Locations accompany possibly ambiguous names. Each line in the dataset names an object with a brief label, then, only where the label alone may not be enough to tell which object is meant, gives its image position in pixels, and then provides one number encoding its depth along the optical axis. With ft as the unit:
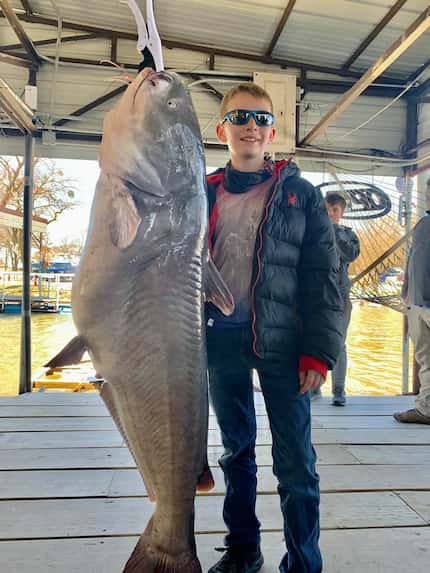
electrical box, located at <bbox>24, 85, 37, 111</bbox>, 13.53
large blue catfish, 3.67
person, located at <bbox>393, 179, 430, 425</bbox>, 10.18
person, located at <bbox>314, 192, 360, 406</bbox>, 11.55
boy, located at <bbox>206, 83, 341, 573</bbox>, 4.44
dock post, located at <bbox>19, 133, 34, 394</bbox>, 12.63
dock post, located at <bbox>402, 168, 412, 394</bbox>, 15.97
